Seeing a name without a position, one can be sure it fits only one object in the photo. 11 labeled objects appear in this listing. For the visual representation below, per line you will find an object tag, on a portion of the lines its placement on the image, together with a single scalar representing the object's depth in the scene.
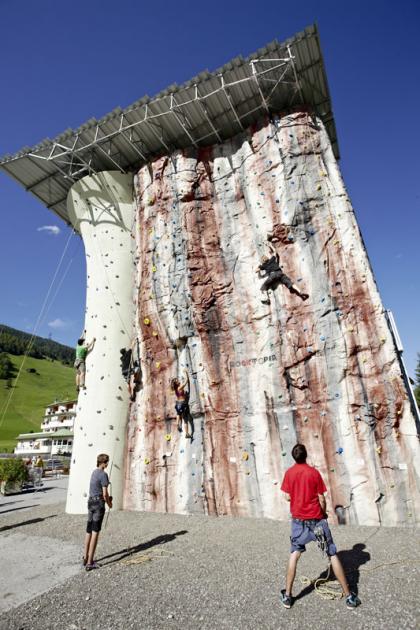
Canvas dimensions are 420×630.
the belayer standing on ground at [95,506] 6.53
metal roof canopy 13.27
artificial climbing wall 9.64
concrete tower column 13.24
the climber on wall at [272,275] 11.78
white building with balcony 48.66
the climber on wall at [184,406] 12.21
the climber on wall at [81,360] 14.63
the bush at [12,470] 20.12
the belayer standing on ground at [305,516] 4.58
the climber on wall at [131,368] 14.02
